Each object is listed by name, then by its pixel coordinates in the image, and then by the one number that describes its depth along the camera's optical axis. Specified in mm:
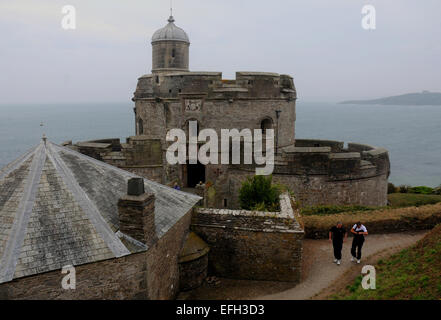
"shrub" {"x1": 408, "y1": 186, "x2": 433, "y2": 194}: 22625
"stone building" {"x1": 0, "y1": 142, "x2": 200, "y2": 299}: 6094
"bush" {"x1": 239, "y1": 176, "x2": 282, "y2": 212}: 11711
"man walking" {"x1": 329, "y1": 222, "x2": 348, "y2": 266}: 9766
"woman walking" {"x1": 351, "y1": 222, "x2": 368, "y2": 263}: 9641
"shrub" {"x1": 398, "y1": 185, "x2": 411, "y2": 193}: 23956
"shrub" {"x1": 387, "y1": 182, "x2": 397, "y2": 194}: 24359
